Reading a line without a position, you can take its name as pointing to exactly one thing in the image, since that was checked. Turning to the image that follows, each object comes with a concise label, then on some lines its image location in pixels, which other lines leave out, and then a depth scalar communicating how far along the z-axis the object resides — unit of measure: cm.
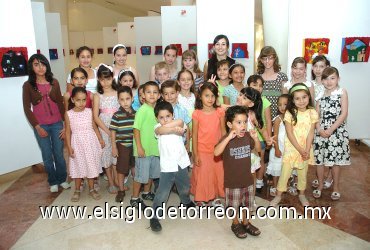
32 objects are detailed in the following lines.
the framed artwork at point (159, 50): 879
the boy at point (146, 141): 331
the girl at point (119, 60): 419
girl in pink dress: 367
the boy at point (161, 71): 394
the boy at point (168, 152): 301
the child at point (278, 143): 358
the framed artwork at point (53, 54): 766
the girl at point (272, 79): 392
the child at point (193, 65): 420
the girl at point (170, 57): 439
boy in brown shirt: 272
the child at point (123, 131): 353
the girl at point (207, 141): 321
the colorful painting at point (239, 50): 542
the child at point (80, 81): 379
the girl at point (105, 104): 372
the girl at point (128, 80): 379
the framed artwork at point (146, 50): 893
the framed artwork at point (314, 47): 502
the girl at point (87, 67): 404
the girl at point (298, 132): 337
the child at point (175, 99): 335
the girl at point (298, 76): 379
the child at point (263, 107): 345
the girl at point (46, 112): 381
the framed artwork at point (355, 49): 503
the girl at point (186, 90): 362
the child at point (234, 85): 364
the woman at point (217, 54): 422
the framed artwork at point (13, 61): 413
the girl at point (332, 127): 356
